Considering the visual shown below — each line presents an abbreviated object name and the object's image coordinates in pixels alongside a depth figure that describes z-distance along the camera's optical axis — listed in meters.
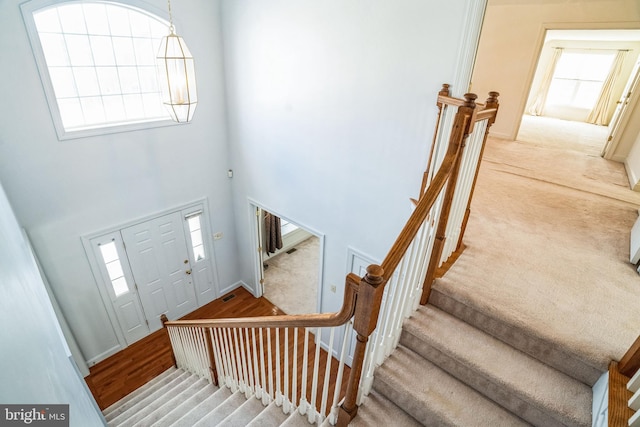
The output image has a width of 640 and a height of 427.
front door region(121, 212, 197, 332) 5.02
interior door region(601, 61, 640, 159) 4.85
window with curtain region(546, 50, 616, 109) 9.20
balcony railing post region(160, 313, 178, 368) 4.25
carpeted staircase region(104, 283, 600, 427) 1.67
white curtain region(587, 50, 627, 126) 8.75
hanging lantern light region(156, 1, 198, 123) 2.94
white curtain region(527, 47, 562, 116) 9.59
